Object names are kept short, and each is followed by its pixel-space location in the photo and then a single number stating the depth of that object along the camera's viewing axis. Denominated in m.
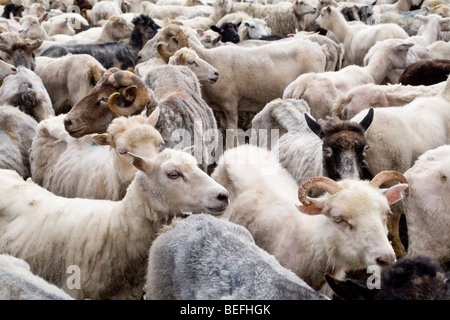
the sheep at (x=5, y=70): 7.85
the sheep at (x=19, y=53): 8.66
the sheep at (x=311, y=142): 4.66
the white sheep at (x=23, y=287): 2.91
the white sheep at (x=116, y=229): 3.76
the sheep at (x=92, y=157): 4.48
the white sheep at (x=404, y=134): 5.20
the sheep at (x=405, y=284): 2.61
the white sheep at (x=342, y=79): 7.23
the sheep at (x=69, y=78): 8.00
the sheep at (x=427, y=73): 7.93
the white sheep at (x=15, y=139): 5.83
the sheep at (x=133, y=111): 5.34
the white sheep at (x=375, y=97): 6.52
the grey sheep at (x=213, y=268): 2.88
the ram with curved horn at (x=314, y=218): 3.40
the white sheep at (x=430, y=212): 4.14
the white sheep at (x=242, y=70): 8.45
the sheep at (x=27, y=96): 7.06
